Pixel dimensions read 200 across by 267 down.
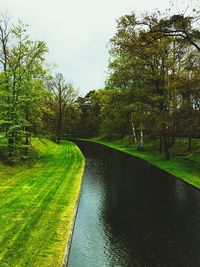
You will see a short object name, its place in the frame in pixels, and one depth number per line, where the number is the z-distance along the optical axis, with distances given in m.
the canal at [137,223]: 11.04
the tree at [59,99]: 74.22
